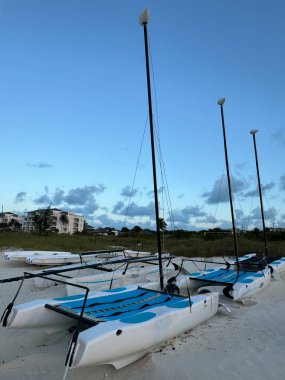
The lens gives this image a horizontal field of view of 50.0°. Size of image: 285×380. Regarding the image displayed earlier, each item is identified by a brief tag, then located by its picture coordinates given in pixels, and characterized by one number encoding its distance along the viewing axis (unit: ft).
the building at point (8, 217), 340.14
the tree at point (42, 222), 129.90
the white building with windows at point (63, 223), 321.32
